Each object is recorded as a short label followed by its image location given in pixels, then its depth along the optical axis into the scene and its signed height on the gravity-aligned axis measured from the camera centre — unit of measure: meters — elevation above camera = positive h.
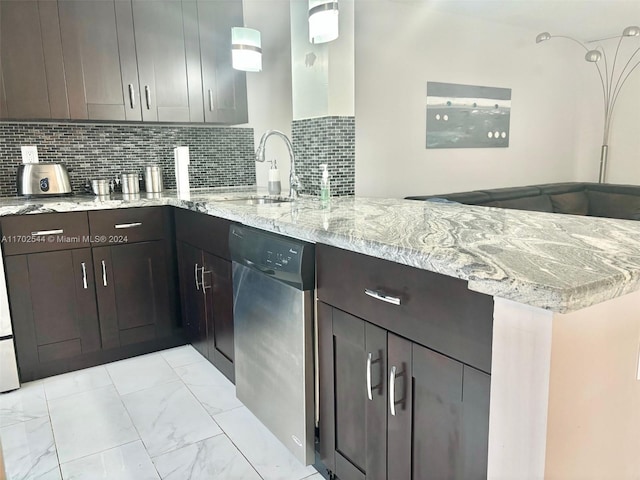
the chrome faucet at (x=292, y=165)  2.47 -0.04
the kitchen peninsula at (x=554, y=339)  0.85 -0.34
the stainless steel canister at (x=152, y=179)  3.02 -0.11
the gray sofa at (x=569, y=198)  3.87 -0.39
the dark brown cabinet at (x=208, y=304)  2.21 -0.71
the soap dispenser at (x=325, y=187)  2.37 -0.14
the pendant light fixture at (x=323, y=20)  2.19 +0.63
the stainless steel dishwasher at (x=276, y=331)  1.55 -0.61
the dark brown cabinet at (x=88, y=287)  2.36 -0.65
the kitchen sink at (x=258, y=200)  2.39 -0.22
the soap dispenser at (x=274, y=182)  2.77 -0.13
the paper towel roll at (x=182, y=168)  3.02 -0.05
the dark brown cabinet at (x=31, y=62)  2.46 +0.53
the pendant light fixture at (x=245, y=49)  2.58 +0.59
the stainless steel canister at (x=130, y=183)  2.96 -0.13
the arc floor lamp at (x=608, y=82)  4.87 +0.72
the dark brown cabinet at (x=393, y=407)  1.06 -0.63
